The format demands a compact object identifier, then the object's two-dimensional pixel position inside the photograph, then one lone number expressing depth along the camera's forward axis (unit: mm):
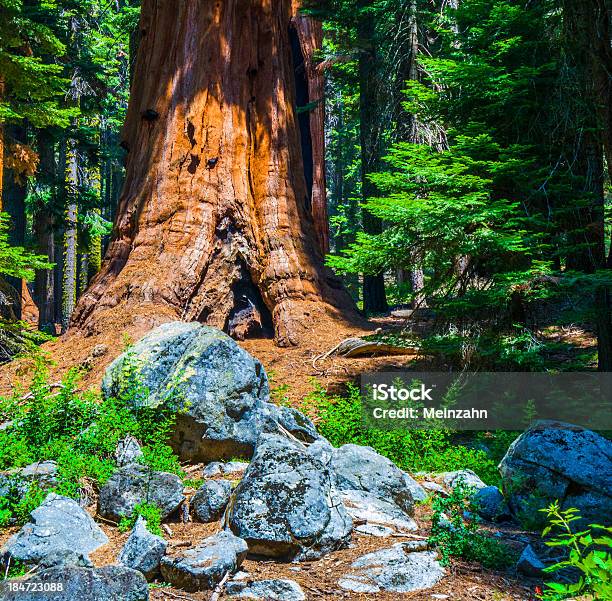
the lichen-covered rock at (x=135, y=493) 4730
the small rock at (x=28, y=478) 4668
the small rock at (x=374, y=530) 4605
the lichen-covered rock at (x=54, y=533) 3748
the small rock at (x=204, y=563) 3646
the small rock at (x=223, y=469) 5828
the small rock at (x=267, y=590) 3551
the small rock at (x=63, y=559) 3527
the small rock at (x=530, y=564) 3938
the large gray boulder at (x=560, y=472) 4867
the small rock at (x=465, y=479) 5750
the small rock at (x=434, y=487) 5703
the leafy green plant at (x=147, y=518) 4439
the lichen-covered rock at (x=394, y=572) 3773
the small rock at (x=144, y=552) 3793
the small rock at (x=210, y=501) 4824
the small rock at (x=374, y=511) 4824
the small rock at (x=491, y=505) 5250
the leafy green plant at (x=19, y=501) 4531
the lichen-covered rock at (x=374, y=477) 5270
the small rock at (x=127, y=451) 5562
